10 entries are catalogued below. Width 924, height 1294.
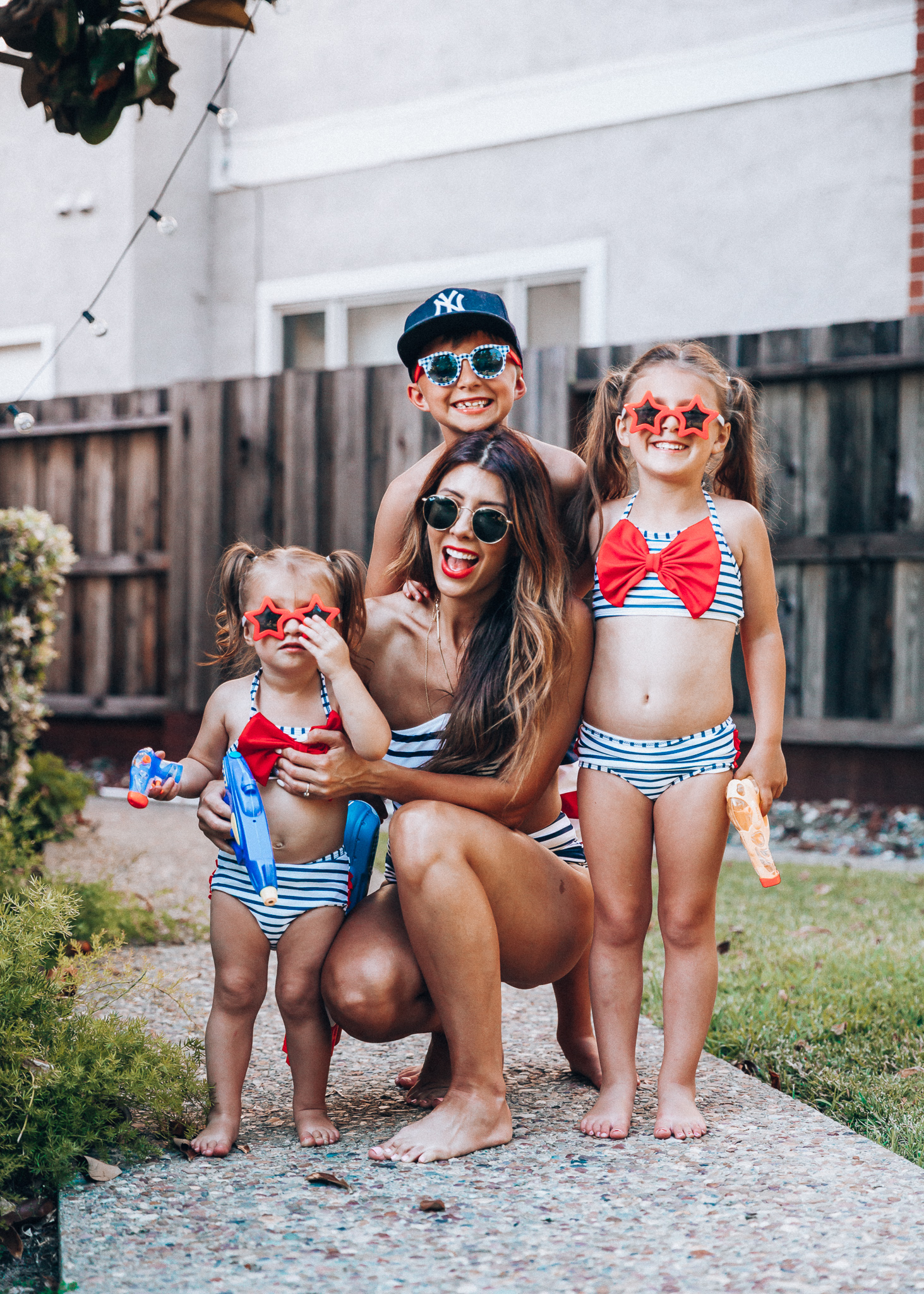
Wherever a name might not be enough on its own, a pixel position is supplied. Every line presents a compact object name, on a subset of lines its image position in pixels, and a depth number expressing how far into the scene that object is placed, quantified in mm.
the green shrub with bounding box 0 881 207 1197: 2098
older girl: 2496
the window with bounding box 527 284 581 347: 8445
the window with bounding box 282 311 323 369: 9383
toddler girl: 2346
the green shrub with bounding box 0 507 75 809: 5121
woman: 2354
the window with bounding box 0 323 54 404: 9742
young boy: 2982
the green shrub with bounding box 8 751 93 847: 5281
